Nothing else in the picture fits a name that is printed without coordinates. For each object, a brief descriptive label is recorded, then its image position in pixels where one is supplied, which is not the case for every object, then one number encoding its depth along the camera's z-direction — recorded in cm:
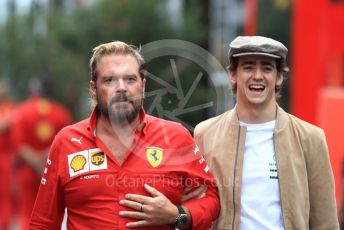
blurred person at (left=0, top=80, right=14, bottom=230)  2436
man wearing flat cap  988
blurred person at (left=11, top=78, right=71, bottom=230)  2192
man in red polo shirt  944
